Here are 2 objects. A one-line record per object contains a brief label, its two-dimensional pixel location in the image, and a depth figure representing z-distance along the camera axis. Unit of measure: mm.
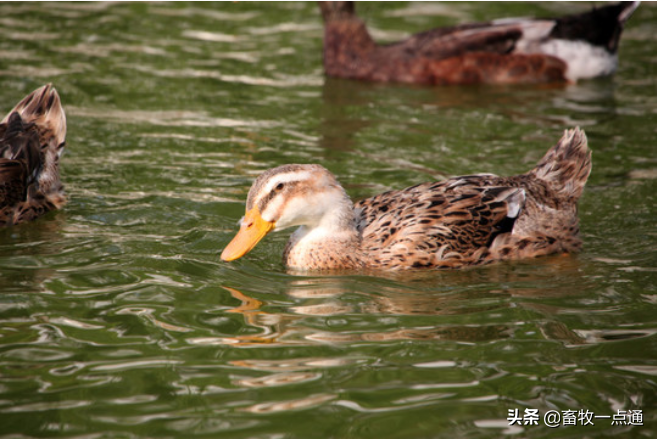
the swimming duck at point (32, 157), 16500
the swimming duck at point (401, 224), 14078
